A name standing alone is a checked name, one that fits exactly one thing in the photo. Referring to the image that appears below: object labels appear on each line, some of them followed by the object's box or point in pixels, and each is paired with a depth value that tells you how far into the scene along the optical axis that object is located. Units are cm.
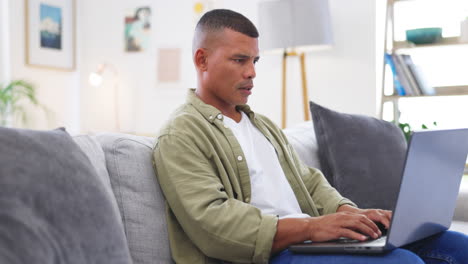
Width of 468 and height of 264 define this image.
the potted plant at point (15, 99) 473
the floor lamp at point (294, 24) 384
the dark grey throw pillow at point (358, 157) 231
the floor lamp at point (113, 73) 534
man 141
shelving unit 400
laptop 126
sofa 114
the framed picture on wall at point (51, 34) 539
